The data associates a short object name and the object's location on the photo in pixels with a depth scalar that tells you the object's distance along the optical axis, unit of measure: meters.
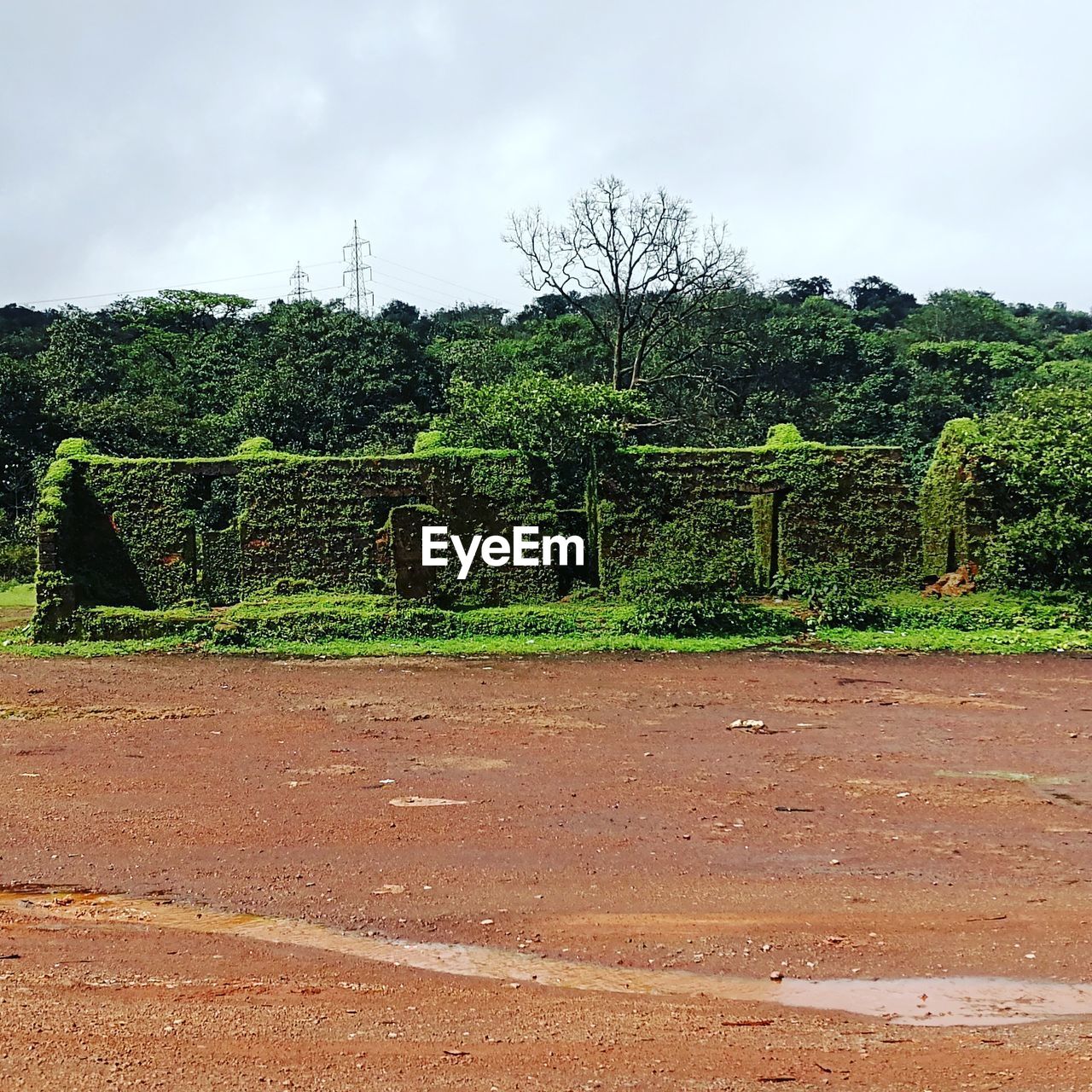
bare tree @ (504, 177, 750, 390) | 36.47
